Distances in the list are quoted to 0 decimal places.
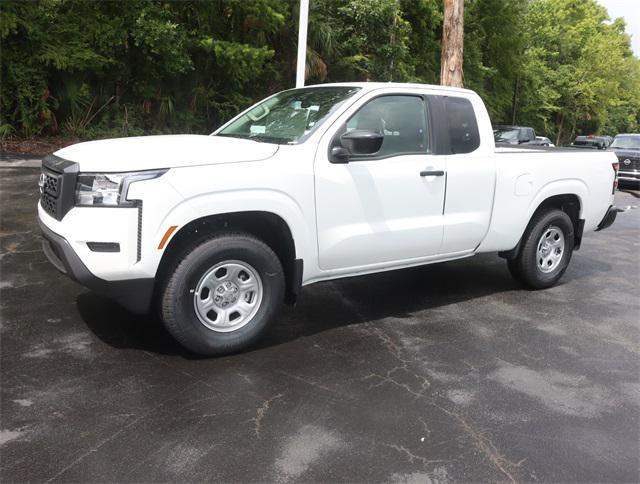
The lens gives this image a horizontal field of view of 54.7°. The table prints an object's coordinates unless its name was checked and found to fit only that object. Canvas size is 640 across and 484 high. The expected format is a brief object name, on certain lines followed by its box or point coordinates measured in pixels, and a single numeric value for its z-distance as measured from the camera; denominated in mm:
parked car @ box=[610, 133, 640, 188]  19219
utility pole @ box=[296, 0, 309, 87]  11074
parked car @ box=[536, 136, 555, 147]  25728
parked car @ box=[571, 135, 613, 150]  30719
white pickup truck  3893
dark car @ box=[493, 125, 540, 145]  20406
